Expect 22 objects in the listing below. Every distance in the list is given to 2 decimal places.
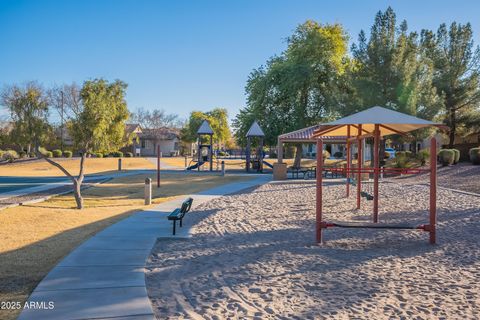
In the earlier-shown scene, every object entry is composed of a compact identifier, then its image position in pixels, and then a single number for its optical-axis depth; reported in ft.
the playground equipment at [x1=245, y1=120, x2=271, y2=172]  111.45
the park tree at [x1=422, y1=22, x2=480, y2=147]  108.37
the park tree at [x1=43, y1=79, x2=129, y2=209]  52.13
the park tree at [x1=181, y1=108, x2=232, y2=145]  257.67
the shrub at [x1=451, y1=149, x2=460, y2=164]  96.84
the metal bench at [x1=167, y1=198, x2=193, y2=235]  29.12
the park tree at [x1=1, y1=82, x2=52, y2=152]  56.70
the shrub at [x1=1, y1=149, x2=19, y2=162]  160.04
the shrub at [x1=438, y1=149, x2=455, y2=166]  94.19
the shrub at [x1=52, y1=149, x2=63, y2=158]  180.75
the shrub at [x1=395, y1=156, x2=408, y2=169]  99.19
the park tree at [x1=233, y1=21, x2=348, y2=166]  120.37
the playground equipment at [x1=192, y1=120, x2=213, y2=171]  119.06
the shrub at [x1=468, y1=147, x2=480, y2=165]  88.17
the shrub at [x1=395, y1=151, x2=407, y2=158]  106.76
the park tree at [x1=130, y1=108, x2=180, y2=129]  271.90
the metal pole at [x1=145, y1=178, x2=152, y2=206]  50.05
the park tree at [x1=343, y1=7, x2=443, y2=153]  93.91
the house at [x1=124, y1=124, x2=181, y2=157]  247.74
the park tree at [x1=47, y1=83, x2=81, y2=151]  166.20
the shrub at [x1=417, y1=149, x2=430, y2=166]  99.33
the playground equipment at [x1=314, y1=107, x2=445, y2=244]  27.81
